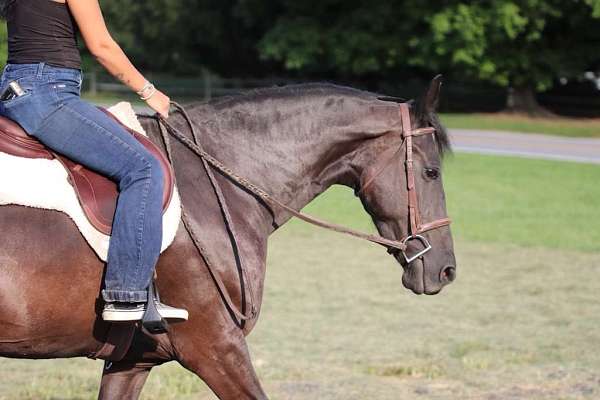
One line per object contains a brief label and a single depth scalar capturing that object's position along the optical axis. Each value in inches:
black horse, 340.8
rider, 340.8
